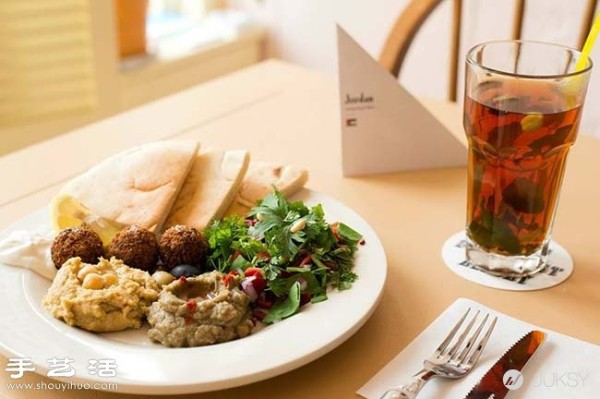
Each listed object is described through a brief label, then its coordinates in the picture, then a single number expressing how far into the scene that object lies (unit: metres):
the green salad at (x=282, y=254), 0.85
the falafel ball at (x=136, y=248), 0.90
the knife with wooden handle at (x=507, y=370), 0.74
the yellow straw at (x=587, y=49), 0.87
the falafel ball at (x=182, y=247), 0.91
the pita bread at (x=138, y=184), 1.00
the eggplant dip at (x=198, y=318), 0.79
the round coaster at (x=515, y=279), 0.94
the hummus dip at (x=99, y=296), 0.80
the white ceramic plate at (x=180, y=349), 0.72
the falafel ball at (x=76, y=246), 0.90
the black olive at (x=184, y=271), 0.90
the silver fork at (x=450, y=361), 0.73
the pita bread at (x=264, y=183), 1.05
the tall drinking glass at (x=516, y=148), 0.89
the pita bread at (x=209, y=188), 1.01
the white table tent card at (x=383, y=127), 1.21
